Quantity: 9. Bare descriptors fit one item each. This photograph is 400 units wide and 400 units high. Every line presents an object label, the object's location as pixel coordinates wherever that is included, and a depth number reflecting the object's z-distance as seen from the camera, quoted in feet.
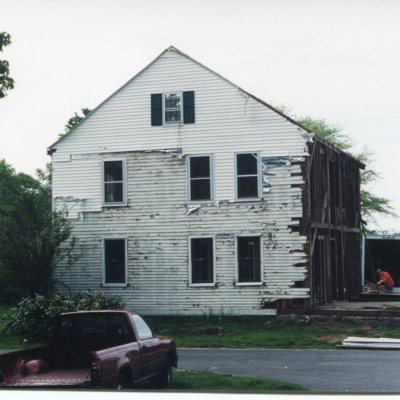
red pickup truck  40.16
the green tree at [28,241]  87.35
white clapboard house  92.32
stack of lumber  73.50
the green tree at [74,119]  175.48
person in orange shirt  110.32
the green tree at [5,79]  82.64
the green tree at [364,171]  182.39
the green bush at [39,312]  82.17
